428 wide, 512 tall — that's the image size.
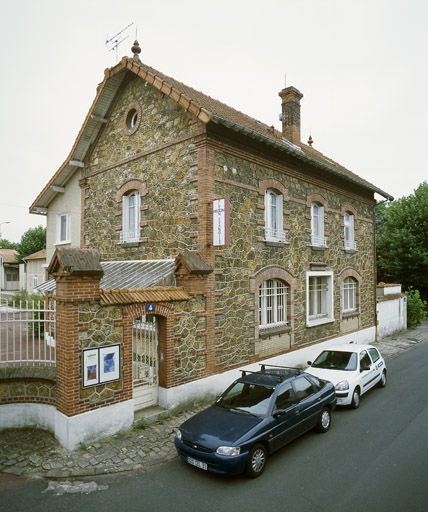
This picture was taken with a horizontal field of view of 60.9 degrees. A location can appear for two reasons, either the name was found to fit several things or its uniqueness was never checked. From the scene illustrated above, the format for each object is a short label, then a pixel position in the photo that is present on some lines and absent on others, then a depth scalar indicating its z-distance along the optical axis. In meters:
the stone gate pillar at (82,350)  7.14
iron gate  8.81
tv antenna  12.99
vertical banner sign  9.47
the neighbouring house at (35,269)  32.91
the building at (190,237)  8.91
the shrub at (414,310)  23.09
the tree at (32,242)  41.66
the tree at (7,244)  65.19
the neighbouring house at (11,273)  44.09
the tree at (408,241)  25.20
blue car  6.02
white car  9.45
